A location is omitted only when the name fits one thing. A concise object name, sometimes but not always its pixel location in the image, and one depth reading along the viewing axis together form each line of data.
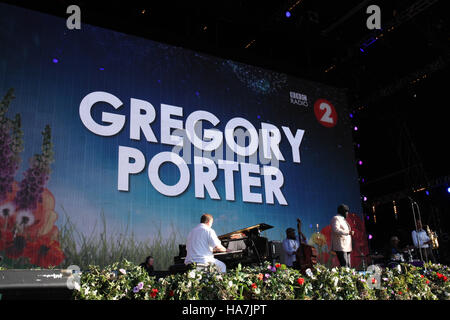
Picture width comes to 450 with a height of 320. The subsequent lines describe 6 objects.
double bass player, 7.36
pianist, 5.01
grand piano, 6.40
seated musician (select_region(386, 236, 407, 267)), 7.02
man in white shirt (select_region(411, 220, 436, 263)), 8.05
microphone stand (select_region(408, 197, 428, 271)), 7.84
